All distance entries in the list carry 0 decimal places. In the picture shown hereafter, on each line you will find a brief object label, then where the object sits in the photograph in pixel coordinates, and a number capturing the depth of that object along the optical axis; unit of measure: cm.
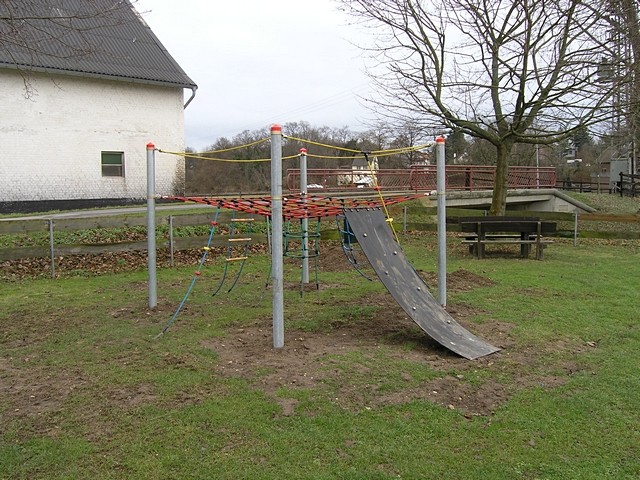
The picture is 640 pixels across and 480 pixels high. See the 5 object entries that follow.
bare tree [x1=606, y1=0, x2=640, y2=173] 1378
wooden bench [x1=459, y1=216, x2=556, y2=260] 1269
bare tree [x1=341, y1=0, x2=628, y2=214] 1398
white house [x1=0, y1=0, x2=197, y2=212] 1970
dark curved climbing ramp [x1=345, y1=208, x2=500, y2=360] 579
